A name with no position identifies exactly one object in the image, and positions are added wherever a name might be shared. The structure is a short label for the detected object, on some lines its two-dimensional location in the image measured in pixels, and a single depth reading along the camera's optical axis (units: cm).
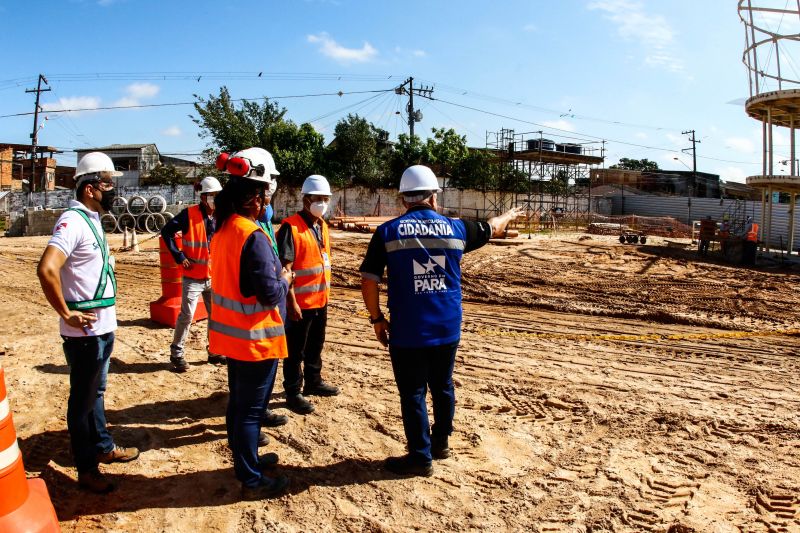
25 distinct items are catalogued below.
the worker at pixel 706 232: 1700
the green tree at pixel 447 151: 3550
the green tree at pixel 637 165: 6656
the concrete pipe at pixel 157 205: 2451
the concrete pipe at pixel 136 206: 2438
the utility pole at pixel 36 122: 3577
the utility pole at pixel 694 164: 5072
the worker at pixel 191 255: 579
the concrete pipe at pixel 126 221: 2390
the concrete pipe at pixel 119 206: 2412
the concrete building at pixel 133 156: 4416
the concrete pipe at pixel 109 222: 2414
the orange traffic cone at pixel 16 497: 273
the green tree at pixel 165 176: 3488
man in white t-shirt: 331
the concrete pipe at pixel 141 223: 2373
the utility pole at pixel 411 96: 3219
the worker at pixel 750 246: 1602
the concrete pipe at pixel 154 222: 2350
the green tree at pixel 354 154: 3186
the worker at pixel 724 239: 1662
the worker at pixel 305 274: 478
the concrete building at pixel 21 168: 4065
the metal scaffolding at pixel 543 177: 3253
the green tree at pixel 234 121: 3191
